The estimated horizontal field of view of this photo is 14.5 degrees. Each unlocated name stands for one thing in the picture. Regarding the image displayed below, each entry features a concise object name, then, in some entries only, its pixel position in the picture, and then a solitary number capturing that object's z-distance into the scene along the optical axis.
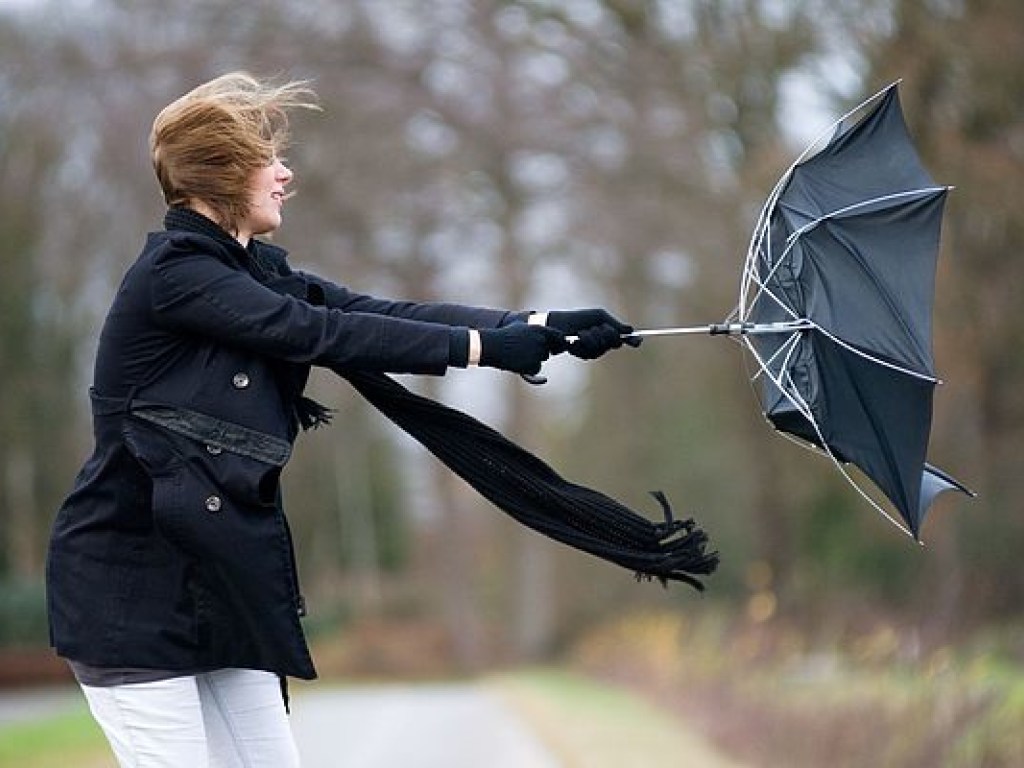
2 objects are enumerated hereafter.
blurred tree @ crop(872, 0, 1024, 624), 38.59
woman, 7.87
